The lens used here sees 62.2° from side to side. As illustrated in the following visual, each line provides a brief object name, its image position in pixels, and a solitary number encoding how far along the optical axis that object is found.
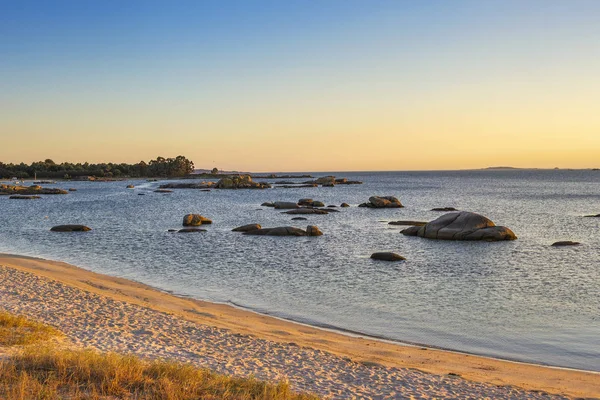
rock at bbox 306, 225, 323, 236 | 45.22
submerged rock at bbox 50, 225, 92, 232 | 47.41
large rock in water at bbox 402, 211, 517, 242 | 41.78
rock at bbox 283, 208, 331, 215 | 66.53
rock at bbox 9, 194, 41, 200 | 97.12
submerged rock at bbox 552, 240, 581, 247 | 39.09
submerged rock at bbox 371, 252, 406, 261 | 32.33
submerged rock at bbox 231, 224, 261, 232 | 47.03
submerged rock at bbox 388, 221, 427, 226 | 50.28
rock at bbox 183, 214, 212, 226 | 53.19
